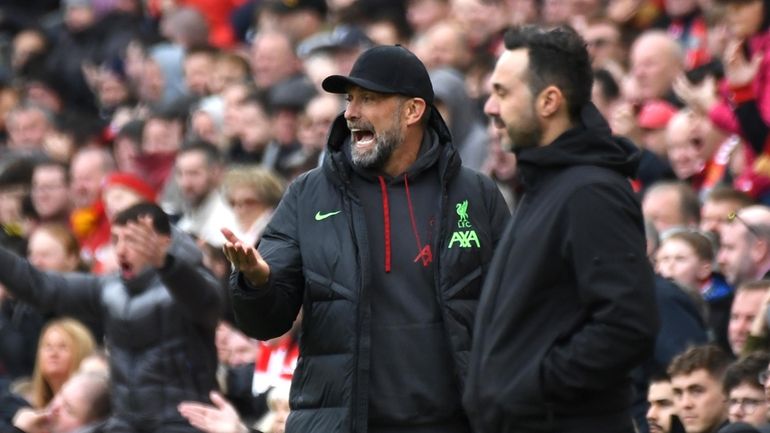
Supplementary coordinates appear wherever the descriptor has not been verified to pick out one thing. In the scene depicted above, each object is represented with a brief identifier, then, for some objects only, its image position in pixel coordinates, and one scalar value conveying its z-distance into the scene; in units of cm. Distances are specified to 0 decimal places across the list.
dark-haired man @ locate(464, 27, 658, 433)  1044
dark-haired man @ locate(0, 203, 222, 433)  1809
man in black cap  1256
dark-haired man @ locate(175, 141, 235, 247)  2547
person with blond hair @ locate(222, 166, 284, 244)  2256
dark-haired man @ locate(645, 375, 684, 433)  1599
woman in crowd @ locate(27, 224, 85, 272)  2377
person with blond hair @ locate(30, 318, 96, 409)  2095
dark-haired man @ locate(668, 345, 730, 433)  1587
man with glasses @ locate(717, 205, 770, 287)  1812
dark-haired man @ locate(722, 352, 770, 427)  1523
